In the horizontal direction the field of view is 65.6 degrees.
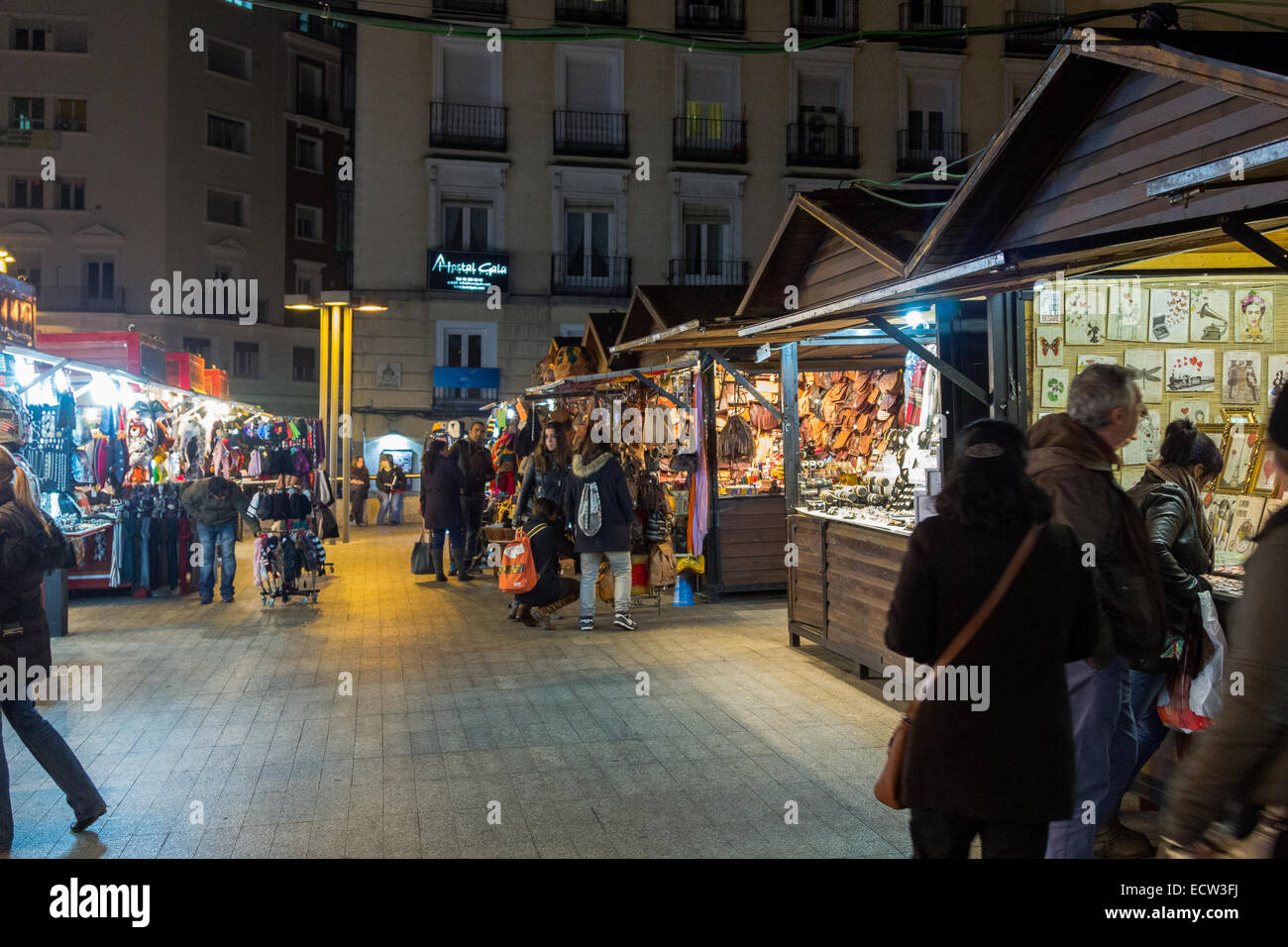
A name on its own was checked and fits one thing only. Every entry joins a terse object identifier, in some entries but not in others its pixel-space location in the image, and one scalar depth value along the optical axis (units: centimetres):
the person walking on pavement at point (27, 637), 452
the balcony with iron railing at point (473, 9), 2616
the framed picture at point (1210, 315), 604
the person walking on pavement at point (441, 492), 1330
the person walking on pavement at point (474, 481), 1452
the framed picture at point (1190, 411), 604
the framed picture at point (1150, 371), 615
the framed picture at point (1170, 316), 615
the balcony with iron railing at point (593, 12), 2664
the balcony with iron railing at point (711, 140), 2761
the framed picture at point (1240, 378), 595
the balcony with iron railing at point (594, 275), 2719
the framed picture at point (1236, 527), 561
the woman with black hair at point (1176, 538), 412
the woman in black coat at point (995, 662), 266
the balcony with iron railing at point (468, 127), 2609
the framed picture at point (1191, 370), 607
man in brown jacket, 338
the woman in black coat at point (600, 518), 964
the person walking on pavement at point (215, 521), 1153
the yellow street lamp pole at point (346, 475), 1741
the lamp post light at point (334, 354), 1797
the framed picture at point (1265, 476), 557
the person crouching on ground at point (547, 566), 1002
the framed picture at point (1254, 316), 591
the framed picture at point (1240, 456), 579
